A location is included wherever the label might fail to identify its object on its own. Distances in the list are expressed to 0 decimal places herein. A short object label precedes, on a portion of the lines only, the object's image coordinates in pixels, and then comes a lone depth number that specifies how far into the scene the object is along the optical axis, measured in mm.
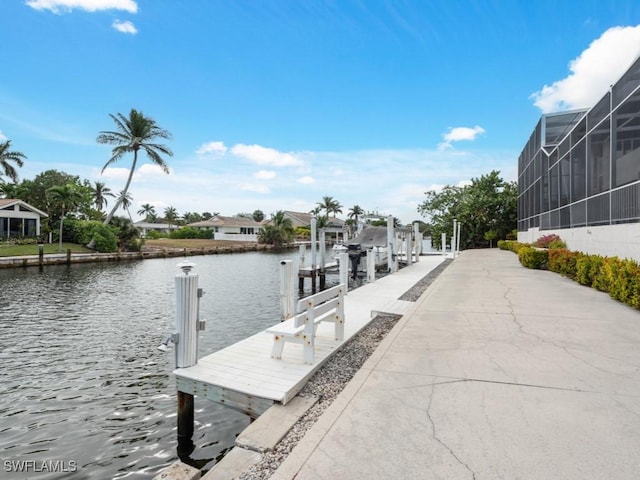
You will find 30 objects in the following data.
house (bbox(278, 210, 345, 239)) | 80025
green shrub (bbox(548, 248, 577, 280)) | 11781
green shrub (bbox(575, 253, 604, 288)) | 9594
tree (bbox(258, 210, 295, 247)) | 51719
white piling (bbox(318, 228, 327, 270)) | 16000
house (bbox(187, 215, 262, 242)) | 66312
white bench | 4414
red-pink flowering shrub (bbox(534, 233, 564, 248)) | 16662
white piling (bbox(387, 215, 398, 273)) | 15695
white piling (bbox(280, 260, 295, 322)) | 7645
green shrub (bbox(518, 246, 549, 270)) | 14914
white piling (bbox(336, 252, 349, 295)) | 10906
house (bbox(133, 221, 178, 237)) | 76875
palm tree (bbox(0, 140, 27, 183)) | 36594
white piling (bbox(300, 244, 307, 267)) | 15293
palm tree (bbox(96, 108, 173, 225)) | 36844
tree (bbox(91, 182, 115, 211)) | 60688
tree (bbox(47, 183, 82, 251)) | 31781
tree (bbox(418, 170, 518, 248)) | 32625
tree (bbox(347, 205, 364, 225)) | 91062
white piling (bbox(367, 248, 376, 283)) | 12797
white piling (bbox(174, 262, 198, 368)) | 4078
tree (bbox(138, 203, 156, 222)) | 102569
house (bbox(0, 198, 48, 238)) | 33781
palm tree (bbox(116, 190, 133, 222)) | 52116
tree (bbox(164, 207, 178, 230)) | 83438
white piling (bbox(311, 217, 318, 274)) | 14781
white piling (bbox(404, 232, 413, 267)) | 18078
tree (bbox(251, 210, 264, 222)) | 88256
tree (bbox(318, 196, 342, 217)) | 88375
